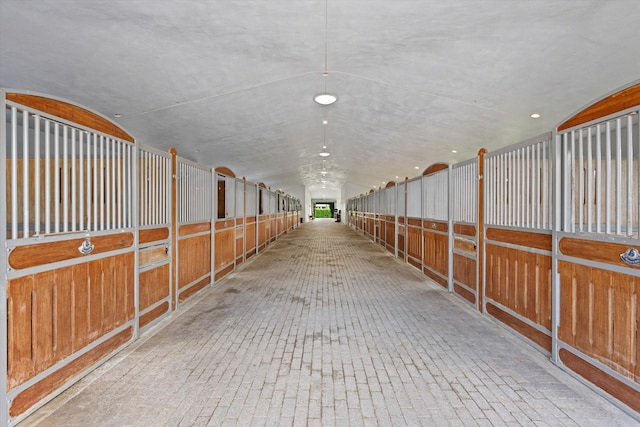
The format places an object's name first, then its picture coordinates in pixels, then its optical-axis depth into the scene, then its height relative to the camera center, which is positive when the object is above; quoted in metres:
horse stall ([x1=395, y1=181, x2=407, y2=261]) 7.57 -0.15
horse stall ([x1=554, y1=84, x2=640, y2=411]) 1.96 -0.45
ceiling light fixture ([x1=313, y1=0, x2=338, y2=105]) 4.03 +2.53
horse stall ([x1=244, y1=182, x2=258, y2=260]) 7.67 -0.20
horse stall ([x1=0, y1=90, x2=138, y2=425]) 1.85 -0.48
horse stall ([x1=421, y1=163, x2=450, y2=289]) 5.04 -0.18
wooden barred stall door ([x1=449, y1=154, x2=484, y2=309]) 3.99 -0.23
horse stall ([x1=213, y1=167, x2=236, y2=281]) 5.60 -0.25
